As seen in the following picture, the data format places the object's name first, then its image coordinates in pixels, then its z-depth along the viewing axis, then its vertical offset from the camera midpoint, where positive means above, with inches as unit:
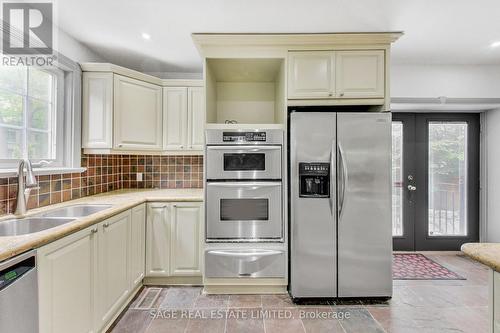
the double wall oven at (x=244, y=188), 100.9 -7.4
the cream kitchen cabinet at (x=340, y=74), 99.7 +34.0
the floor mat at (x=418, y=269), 118.2 -46.2
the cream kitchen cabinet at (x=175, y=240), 106.3 -28.3
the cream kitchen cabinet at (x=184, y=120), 125.3 +21.6
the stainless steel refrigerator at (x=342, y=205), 95.3 -12.8
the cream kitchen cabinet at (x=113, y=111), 107.9 +22.3
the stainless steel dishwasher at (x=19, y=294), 43.9 -21.5
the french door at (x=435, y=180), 148.0 -6.3
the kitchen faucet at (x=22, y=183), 72.5 -4.4
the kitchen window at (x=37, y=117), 78.7 +16.5
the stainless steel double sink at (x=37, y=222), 67.7 -14.7
